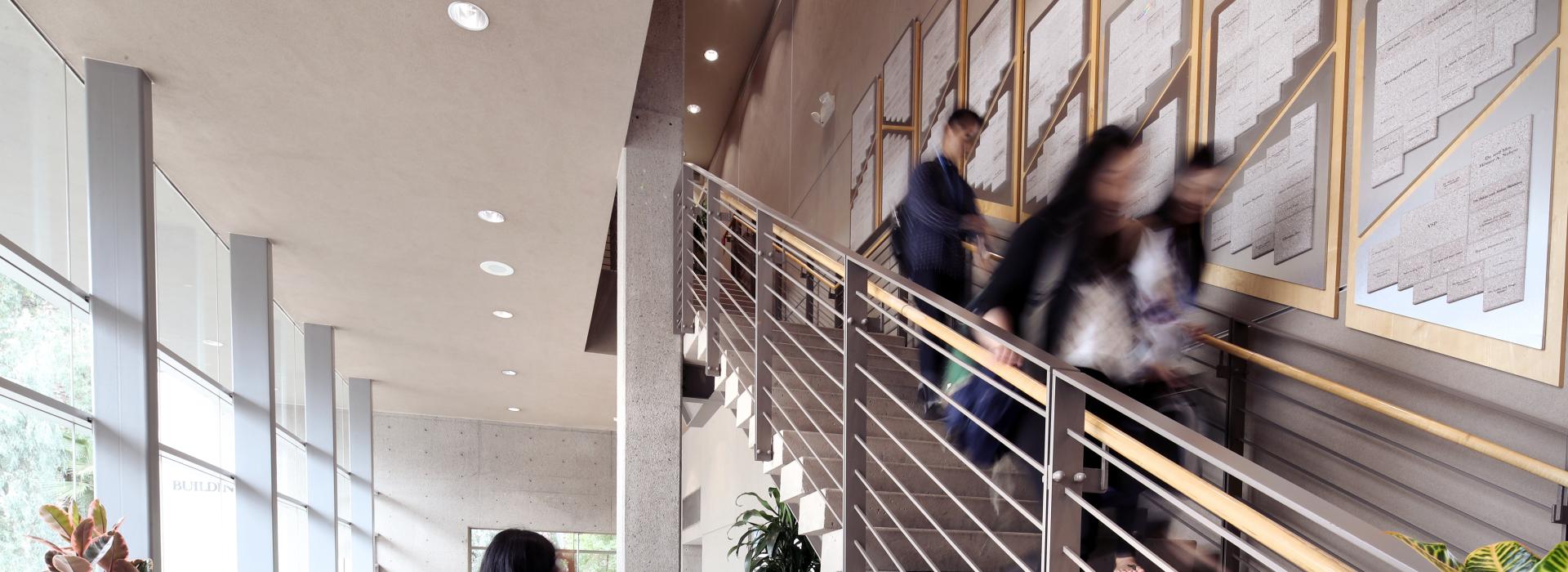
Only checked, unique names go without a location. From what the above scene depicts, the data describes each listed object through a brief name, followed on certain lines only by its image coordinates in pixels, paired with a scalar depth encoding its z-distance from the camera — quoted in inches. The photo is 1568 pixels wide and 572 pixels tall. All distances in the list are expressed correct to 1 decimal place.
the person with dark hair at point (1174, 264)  115.3
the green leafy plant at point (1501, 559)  67.7
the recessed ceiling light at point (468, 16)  167.3
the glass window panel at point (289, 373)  382.0
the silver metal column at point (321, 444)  408.8
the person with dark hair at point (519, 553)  81.2
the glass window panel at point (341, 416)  509.7
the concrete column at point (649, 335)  197.3
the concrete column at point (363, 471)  521.7
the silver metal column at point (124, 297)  188.7
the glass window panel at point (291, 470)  389.7
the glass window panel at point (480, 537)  649.6
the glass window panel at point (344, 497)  537.5
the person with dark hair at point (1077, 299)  111.6
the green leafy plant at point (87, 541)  140.3
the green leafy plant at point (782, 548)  201.6
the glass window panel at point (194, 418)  258.5
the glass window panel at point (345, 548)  546.0
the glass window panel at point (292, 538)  402.6
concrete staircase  114.7
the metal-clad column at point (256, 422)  302.8
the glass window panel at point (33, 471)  164.4
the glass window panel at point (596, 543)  680.4
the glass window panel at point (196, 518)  252.1
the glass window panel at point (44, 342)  171.0
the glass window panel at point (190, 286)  255.1
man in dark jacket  140.6
